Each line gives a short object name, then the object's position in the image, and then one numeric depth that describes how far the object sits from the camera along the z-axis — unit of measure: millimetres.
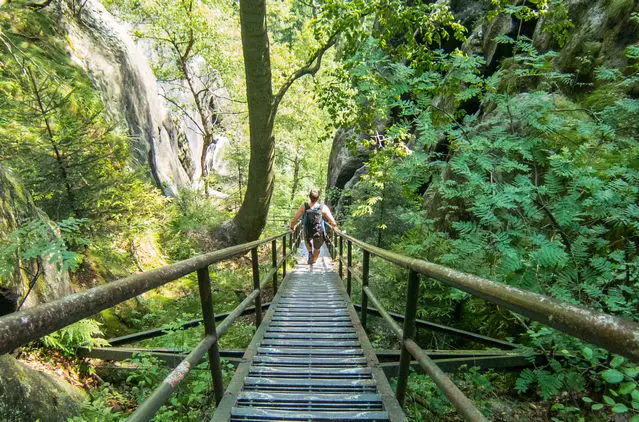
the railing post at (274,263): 4858
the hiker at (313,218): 7828
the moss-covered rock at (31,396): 2307
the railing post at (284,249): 6324
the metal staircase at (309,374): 2201
